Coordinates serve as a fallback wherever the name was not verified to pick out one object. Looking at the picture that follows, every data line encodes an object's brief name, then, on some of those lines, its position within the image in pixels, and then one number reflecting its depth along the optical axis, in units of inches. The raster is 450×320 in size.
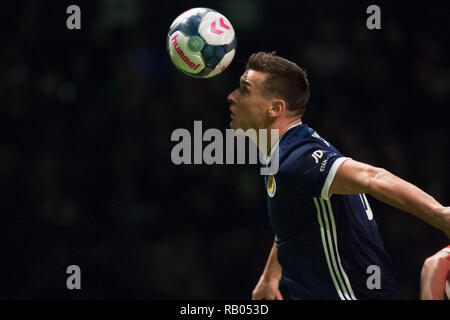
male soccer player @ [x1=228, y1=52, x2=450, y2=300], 250.8
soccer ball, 320.5
